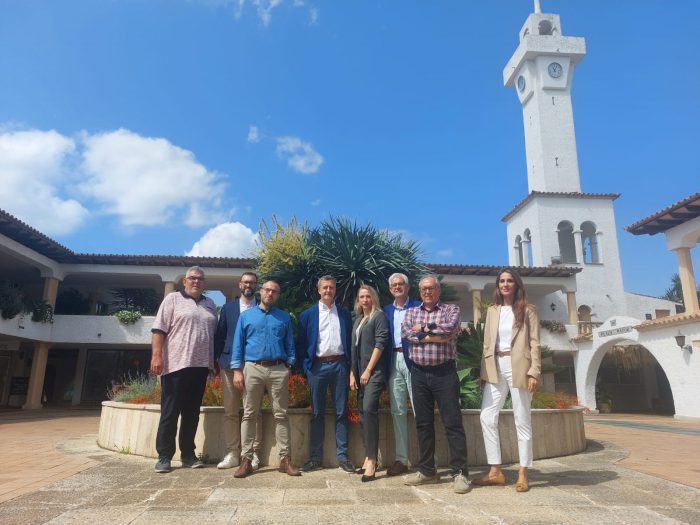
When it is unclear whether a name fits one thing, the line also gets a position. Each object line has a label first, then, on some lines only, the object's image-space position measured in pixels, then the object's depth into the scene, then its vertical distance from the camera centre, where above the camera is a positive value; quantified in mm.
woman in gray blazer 3912 +18
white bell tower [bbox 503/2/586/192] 25605 +14775
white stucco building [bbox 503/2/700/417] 14484 +5665
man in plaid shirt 3672 -97
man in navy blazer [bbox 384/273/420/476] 4004 -155
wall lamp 13430 +756
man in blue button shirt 4047 -37
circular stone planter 4410 -666
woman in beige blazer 3621 +23
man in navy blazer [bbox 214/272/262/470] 4285 -16
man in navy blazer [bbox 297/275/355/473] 4148 -19
